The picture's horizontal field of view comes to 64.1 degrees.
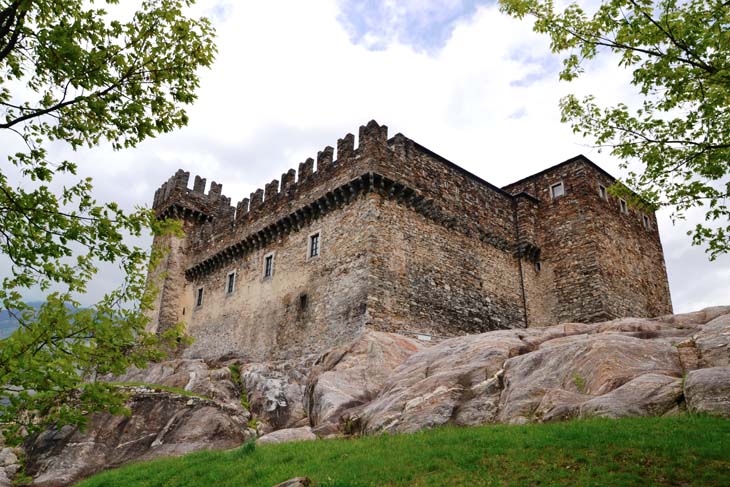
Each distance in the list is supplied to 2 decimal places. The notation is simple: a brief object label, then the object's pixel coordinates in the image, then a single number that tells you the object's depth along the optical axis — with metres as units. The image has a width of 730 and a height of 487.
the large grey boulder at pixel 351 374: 15.28
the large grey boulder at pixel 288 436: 13.62
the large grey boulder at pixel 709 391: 9.21
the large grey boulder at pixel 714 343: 11.23
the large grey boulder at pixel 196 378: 19.38
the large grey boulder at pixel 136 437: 15.50
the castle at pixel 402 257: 22.03
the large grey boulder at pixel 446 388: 12.45
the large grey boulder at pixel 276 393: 17.86
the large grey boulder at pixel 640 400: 9.95
